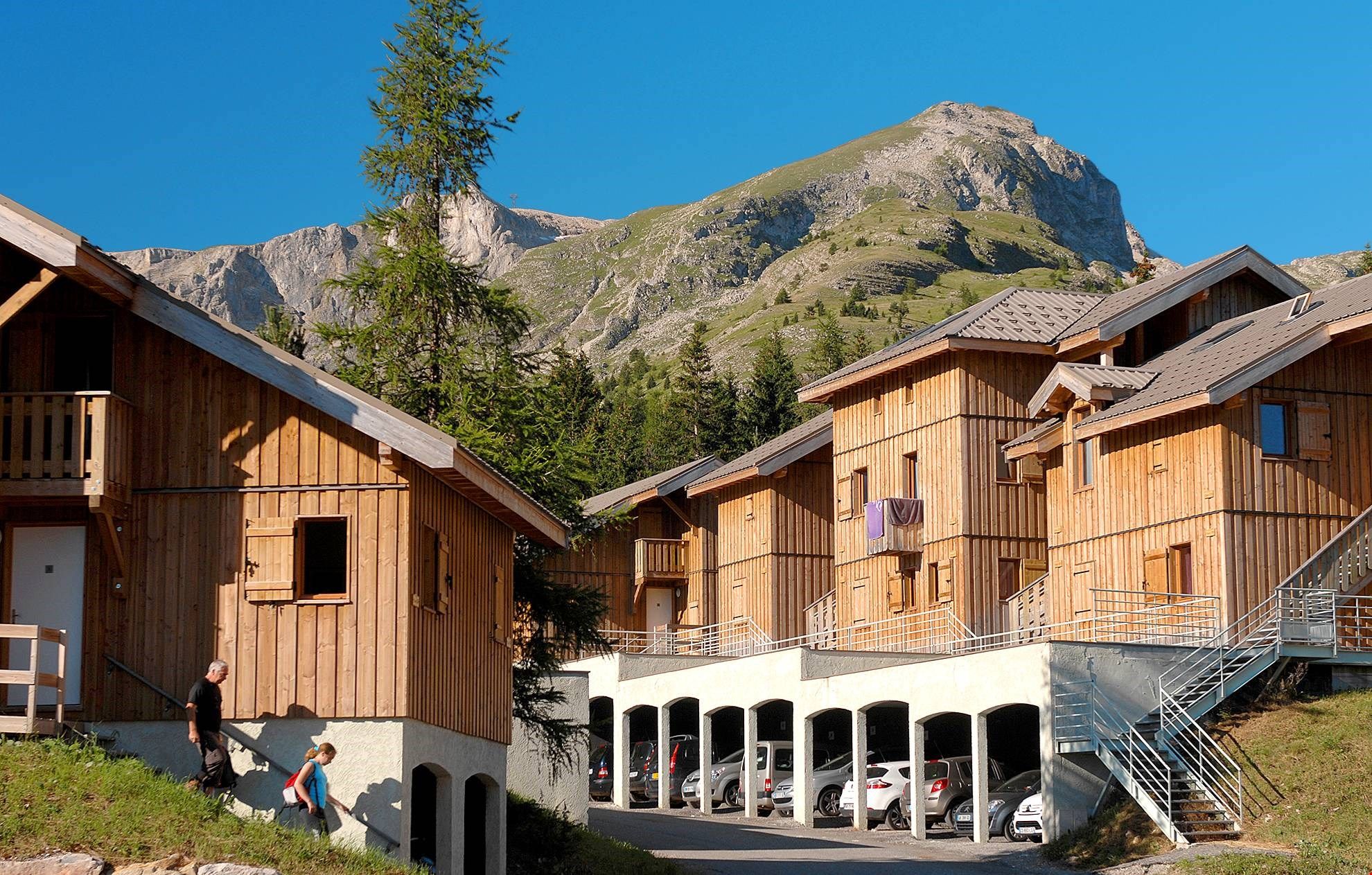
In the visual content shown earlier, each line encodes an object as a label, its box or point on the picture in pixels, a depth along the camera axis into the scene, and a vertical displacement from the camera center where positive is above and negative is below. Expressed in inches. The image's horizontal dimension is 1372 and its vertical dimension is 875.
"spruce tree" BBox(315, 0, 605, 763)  1100.5 +165.0
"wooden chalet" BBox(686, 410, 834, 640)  1963.6 +50.6
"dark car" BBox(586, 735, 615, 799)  1819.6 -217.8
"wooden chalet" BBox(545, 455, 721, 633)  2158.0 +19.6
